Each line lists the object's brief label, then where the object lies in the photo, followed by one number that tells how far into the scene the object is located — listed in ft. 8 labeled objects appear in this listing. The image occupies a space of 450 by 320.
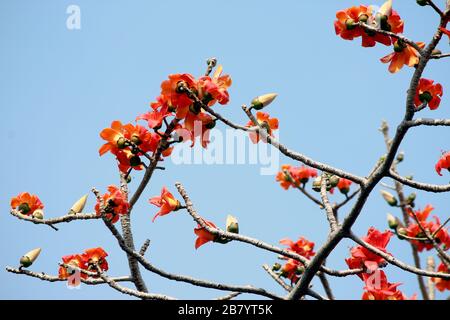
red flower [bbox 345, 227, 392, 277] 13.65
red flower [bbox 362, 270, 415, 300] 12.93
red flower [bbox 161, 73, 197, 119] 13.19
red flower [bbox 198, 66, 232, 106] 13.30
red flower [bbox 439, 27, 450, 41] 11.71
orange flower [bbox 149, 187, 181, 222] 14.84
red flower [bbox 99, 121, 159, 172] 15.49
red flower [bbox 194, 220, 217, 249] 13.53
